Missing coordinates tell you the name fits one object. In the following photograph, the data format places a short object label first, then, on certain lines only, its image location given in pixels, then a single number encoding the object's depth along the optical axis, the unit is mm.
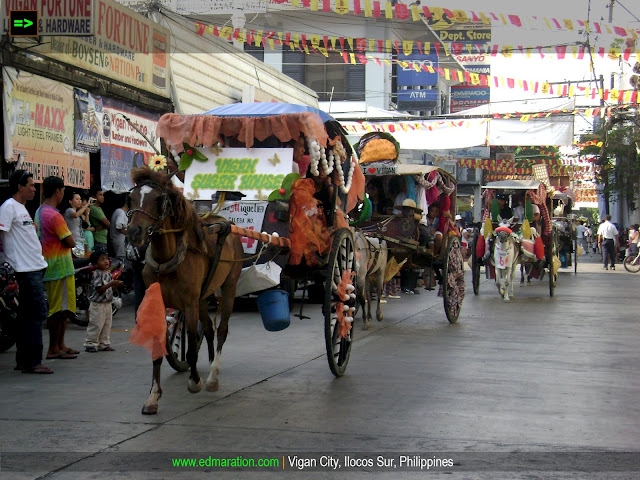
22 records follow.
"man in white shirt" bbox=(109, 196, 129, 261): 15578
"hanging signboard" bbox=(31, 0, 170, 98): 14484
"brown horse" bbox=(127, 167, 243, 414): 6699
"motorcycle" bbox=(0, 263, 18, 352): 9570
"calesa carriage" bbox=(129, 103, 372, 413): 7926
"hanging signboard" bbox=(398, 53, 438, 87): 42375
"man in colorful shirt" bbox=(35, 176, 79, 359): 9055
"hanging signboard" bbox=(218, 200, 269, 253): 8367
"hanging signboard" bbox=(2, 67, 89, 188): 12812
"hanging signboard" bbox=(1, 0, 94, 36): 13562
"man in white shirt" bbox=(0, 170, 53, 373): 8500
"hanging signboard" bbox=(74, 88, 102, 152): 14656
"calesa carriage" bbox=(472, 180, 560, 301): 18109
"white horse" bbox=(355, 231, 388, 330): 11773
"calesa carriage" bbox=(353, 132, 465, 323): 13391
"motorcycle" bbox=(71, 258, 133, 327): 12648
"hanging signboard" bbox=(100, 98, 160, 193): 15570
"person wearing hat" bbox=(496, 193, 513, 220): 20312
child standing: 10281
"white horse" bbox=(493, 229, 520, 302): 17938
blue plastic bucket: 8180
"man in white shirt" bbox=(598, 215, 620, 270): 32125
